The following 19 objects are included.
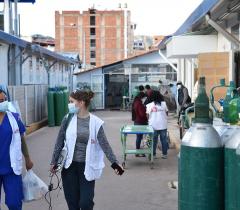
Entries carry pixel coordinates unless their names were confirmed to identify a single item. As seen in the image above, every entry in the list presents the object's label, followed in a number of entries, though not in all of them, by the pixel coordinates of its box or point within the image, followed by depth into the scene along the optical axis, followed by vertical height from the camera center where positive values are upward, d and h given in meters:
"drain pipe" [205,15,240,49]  9.90 +0.84
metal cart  10.57 -1.12
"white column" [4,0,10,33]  22.97 +2.57
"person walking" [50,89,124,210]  5.52 -0.80
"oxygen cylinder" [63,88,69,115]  22.98 -0.99
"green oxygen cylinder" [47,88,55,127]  22.28 -1.35
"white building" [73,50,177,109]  35.38 -0.01
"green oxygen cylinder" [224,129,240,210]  2.95 -0.55
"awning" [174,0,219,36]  9.09 +1.27
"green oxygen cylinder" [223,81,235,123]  3.82 -0.21
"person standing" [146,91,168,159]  11.73 -0.94
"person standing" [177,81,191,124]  15.70 -0.61
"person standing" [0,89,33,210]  5.50 -0.87
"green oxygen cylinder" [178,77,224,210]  3.12 -0.56
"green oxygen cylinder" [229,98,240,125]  3.54 -0.24
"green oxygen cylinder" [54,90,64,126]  22.69 -1.32
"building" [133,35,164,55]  132.48 +9.19
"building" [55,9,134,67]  128.12 +10.69
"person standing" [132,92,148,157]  12.70 -0.86
